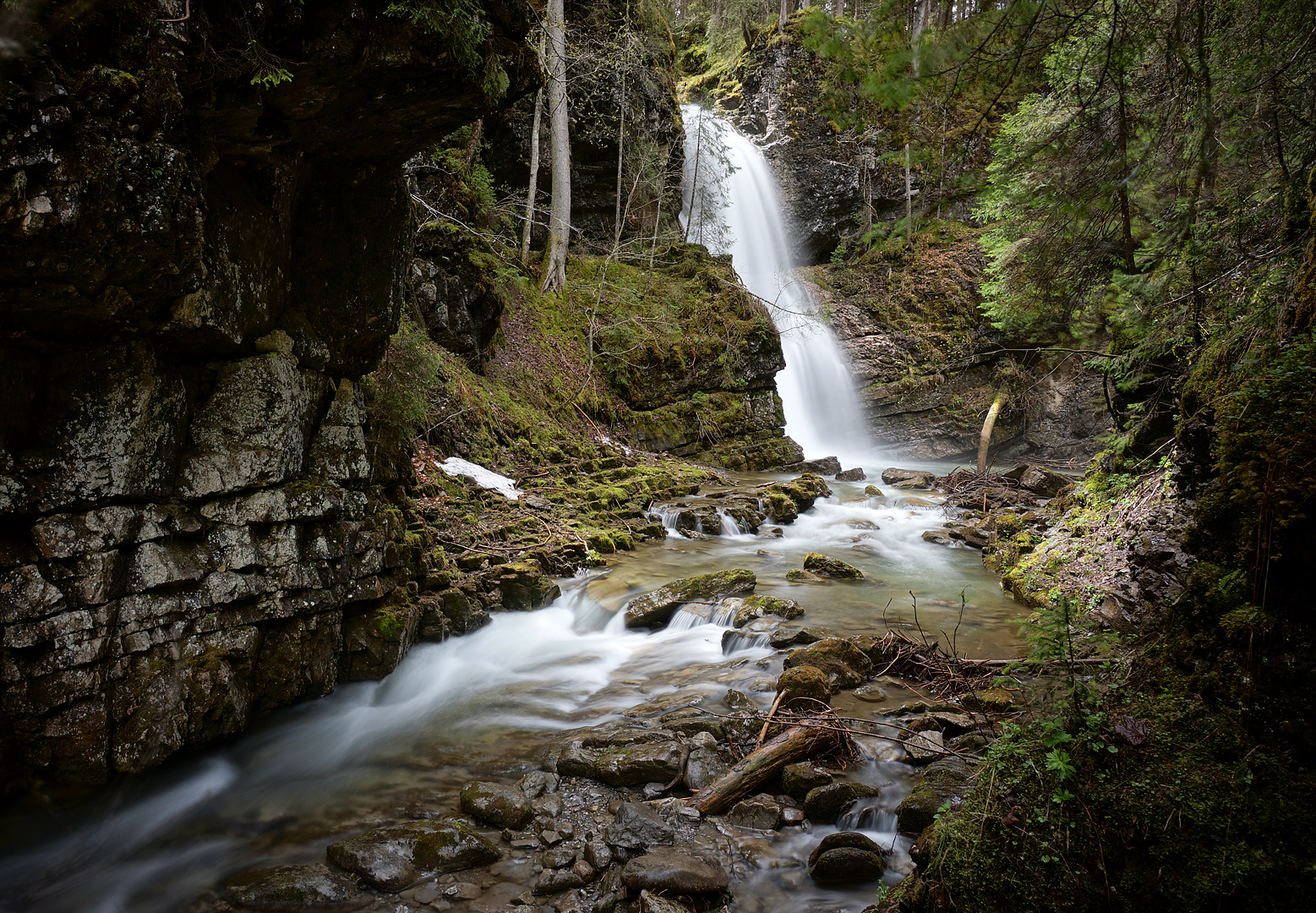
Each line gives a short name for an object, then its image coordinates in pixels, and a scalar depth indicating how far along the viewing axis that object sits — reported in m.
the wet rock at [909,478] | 16.89
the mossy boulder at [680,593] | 7.43
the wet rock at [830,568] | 9.30
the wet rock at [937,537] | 11.48
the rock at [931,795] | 3.69
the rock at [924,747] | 4.36
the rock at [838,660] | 5.66
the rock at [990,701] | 4.70
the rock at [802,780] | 4.12
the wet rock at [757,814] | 3.93
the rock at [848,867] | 3.49
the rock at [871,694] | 5.41
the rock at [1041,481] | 12.89
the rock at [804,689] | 5.05
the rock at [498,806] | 3.99
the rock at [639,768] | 4.39
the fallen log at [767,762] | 4.09
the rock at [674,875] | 3.31
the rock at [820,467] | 17.66
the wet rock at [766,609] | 7.31
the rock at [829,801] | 3.98
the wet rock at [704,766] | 4.33
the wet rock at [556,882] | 3.42
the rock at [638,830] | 3.72
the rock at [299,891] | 3.35
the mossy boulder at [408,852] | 3.53
